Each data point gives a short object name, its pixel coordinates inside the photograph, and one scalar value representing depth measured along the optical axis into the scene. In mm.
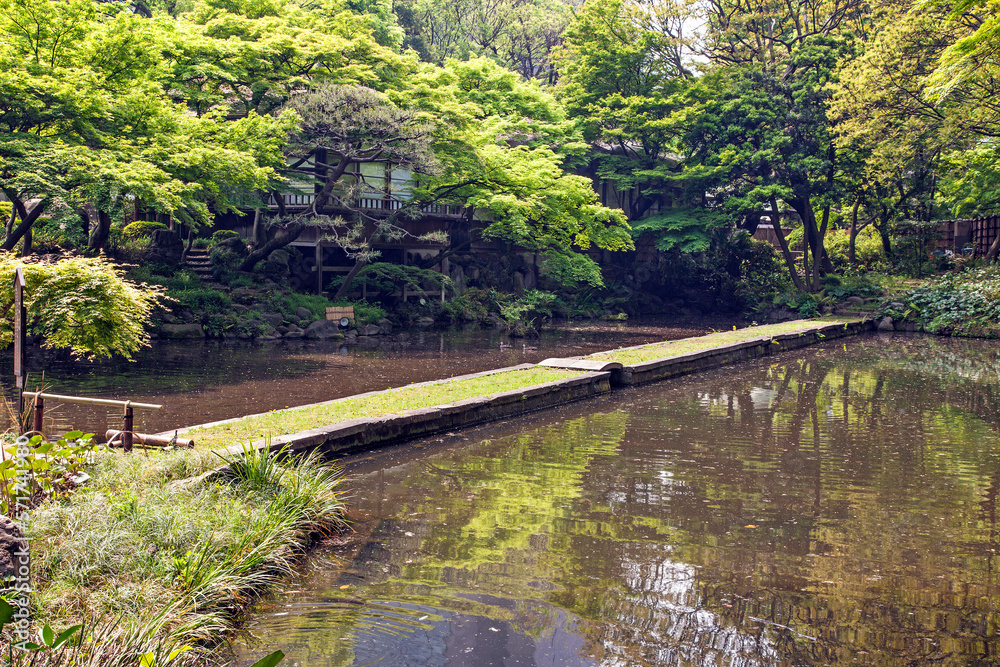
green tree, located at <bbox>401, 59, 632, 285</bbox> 25922
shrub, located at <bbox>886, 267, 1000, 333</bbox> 27203
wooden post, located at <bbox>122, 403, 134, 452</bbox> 7543
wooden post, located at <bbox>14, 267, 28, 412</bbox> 6609
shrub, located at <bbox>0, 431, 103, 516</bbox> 5504
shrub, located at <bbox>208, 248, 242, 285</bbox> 26031
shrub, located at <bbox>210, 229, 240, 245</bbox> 27578
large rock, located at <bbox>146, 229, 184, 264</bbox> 25859
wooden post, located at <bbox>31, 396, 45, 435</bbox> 6977
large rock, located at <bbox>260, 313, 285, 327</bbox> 24359
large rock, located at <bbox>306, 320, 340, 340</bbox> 24391
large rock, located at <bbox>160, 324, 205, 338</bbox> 22047
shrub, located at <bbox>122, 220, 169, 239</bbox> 26406
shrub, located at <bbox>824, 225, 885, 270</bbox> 36500
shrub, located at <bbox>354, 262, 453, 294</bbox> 29188
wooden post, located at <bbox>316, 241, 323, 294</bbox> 28531
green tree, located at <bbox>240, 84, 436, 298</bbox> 23031
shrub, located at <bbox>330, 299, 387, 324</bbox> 26766
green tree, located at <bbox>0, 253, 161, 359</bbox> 8891
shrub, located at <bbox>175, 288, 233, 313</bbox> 23094
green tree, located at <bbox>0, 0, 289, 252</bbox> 16828
